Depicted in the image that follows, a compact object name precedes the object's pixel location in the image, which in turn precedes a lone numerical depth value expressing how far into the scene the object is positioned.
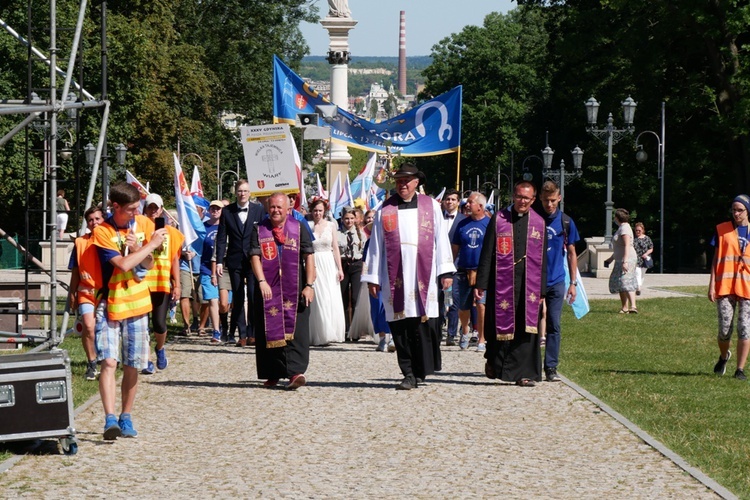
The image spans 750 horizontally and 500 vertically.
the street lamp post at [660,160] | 46.22
